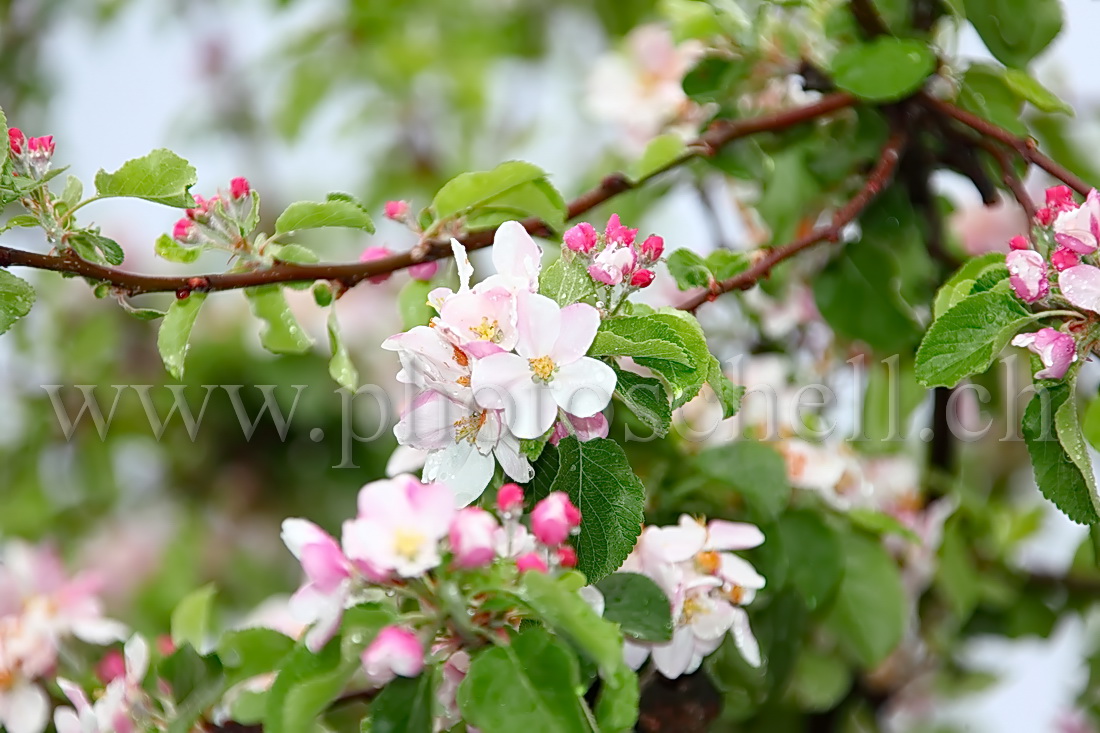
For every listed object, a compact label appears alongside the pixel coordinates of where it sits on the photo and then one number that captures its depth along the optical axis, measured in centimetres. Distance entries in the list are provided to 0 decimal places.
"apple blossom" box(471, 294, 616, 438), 126
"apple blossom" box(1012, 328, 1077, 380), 127
